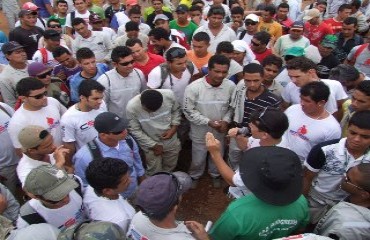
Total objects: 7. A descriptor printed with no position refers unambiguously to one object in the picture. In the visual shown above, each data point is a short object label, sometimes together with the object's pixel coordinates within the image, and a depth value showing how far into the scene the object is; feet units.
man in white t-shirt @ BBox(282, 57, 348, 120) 14.71
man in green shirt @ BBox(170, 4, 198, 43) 24.98
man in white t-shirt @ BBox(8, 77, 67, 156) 13.34
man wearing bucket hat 7.65
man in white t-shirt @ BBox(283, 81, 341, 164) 12.10
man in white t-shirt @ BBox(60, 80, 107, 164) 13.61
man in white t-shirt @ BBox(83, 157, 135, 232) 9.15
